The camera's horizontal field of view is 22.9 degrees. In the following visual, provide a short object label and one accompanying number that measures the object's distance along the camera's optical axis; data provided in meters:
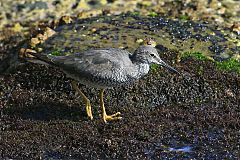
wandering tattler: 9.75
